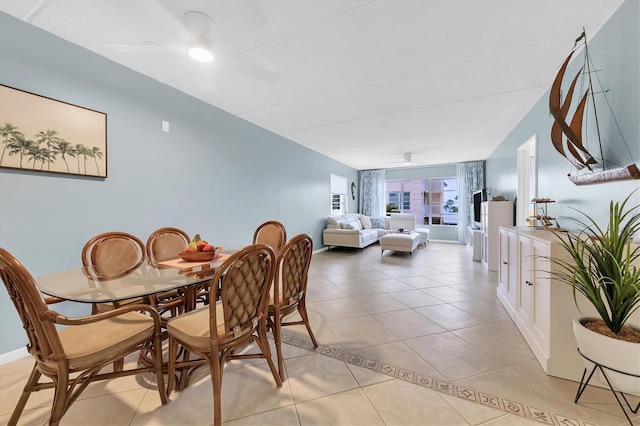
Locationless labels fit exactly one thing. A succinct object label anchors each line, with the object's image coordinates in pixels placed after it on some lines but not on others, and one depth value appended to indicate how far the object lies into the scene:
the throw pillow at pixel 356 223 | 6.79
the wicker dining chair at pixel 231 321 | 1.26
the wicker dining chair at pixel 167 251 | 2.01
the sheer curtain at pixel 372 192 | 8.63
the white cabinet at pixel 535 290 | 1.73
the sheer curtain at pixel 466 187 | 7.15
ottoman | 5.49
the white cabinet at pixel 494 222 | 4.13
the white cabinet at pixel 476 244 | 5.14
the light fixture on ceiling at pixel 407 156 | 6.12
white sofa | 5.96
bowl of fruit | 1.93
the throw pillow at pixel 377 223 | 8.18
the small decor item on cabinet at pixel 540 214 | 2.28
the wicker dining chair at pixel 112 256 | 1.79
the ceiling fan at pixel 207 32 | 1.73
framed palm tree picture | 1.78
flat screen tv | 5.36
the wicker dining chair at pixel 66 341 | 1.03
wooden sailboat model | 1.73
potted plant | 1.21
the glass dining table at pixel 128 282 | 1.29
